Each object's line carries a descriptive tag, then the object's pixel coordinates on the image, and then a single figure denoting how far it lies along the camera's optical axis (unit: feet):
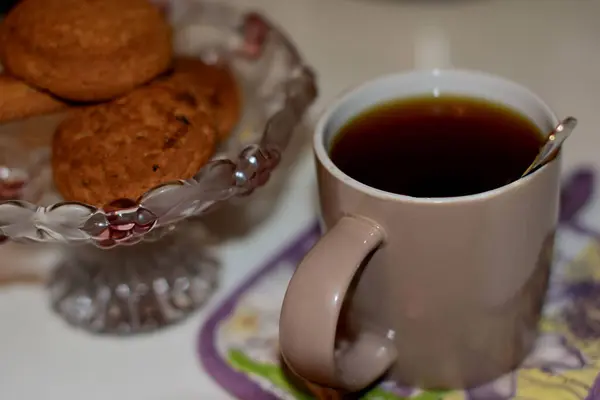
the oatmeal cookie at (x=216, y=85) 1.74
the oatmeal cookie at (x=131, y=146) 1.46
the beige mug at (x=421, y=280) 1.28
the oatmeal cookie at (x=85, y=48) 1.55
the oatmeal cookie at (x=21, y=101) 1.60
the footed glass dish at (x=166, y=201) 1.41
